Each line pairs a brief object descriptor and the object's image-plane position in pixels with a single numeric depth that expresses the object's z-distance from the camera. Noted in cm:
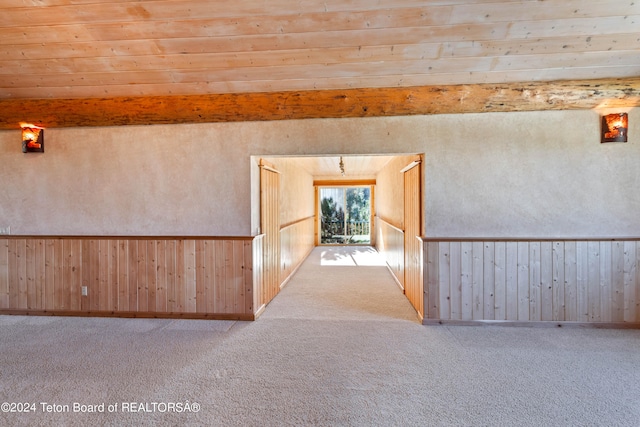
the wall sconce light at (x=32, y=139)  365
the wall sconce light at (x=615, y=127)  317
